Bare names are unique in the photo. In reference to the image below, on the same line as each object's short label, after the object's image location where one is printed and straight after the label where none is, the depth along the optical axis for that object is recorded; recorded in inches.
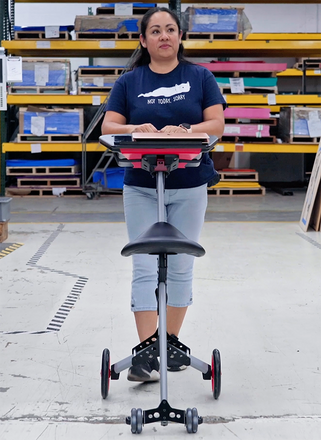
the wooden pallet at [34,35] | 382.6
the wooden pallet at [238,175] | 388.5
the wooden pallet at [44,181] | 383.6
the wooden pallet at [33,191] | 382.0
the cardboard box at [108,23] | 375.9
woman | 101.7
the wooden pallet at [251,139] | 389.7
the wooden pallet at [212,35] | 374.0
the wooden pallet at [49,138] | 379.6
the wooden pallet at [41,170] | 381.4
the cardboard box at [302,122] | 377.6
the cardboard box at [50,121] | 376.2
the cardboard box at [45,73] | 373.7
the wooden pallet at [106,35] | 377.7
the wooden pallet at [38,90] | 379.2
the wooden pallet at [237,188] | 385.4
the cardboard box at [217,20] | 367.9
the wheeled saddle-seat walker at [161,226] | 84.1
